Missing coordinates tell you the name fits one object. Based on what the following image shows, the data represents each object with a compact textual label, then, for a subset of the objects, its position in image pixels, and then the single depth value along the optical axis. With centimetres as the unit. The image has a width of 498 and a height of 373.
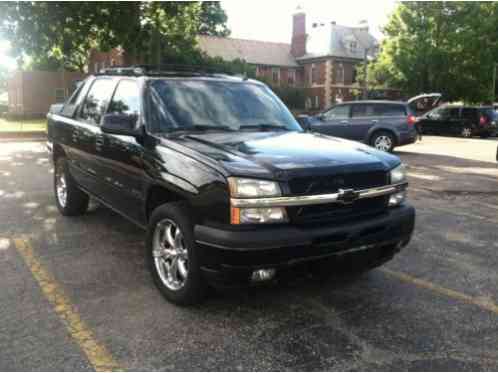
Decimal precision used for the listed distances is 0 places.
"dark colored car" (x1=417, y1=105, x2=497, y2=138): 2344
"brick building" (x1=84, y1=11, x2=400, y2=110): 5328
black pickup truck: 334
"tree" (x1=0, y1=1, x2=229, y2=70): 2112
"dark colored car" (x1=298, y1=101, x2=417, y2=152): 1539
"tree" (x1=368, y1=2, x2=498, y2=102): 3675
